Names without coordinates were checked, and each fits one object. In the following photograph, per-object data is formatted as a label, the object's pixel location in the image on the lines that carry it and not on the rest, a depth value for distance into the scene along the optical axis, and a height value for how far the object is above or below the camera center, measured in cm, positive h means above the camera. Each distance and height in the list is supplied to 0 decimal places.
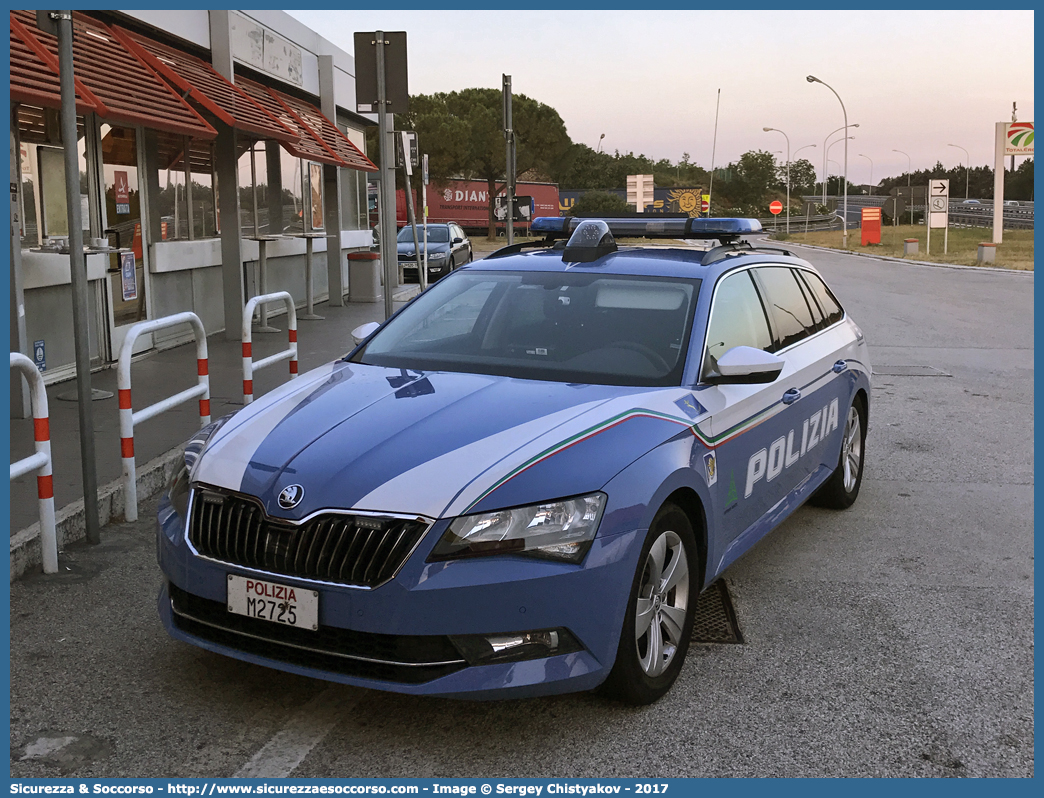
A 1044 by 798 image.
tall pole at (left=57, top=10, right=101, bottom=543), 527 -20
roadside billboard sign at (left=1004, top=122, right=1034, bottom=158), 4856 +455
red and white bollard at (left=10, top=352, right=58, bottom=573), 489 -94
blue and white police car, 332 -79
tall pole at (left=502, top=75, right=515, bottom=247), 1939 +168
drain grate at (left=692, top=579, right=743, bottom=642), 445 -157
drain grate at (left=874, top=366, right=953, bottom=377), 1187 -141
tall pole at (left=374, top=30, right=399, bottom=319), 945 +56
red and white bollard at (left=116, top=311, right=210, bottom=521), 565 -83
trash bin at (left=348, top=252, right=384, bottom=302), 1992 -49
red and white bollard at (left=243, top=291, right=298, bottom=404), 701 -67
